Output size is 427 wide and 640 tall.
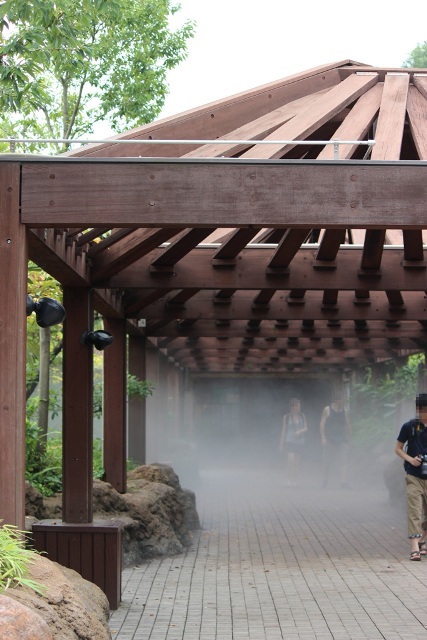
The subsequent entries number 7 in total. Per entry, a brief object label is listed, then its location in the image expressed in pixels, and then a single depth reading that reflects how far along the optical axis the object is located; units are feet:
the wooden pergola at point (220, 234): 20.03
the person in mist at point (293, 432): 68.08
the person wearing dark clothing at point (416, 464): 35.06
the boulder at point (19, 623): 12.98
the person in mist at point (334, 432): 66.08
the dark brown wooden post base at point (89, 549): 26.84
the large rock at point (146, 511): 33.76
